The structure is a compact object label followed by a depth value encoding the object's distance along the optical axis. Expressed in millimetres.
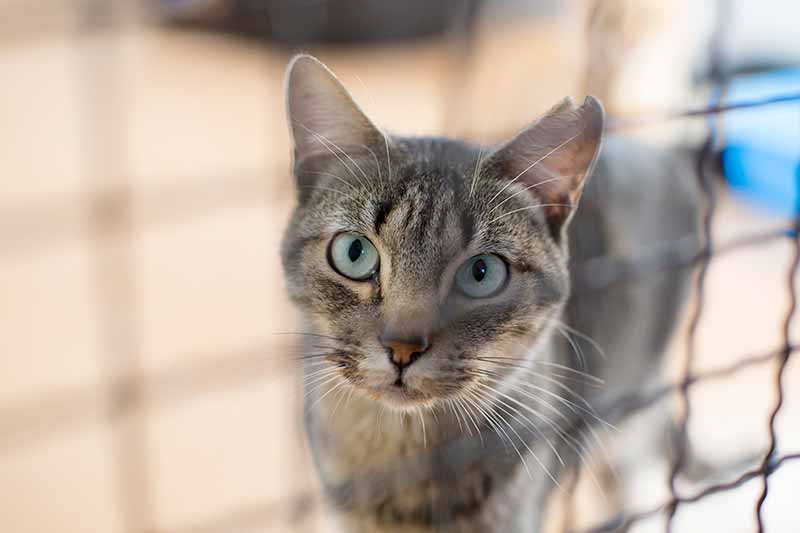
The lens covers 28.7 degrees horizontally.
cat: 442
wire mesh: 454
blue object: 794
